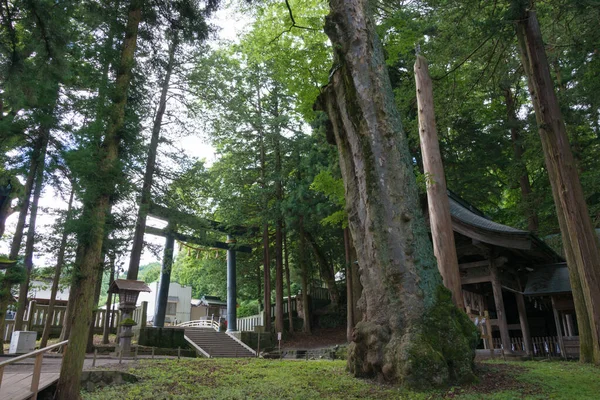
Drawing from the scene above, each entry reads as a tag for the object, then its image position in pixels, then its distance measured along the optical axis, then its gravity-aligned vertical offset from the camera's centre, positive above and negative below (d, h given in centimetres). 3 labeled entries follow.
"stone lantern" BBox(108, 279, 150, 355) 1180 +84
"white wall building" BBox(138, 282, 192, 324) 3192 +142
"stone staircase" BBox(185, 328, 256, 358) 1632 -100
